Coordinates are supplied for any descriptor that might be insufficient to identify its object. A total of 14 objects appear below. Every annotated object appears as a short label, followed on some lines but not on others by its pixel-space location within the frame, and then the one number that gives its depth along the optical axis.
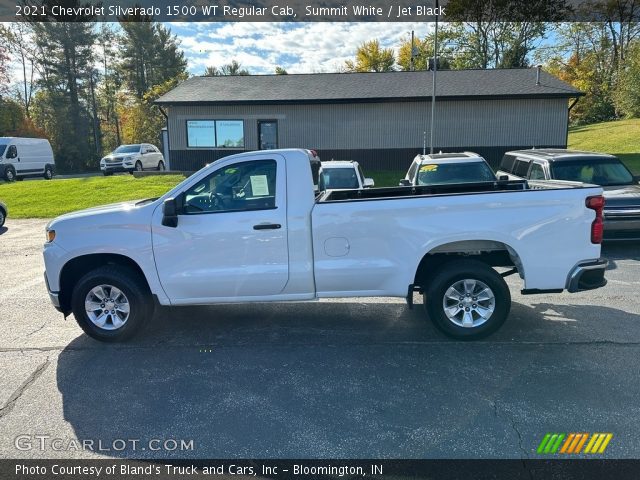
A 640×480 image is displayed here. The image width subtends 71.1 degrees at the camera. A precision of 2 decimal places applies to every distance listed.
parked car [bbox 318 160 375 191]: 9.67
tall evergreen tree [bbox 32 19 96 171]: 43.25
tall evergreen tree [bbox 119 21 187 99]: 53.12
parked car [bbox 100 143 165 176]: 23.91
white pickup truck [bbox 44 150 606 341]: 4.38
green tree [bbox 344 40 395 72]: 55.84
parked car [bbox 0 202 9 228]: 12.15
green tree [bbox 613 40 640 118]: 36.09
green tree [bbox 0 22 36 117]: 42.69
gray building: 20.28
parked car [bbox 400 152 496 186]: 9.03
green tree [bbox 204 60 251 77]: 75.81
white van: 22.62
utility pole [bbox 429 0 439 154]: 17.23
